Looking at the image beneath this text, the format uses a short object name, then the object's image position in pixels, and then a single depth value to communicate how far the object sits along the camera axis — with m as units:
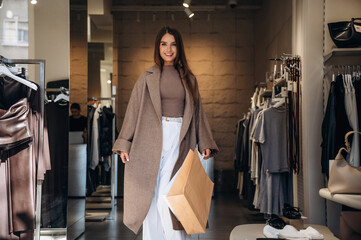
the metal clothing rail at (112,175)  5.25
